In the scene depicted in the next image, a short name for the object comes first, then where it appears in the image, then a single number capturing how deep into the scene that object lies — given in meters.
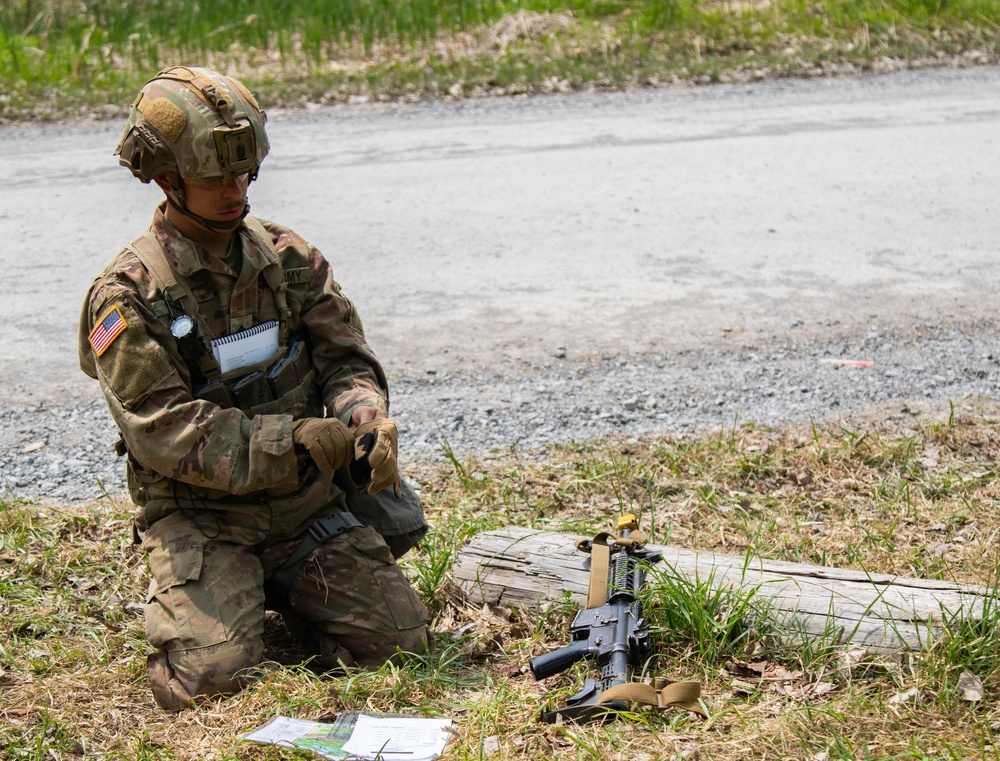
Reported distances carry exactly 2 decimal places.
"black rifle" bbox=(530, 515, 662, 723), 5.95
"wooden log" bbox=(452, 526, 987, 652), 6.28
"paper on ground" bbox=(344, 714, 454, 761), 5.74
